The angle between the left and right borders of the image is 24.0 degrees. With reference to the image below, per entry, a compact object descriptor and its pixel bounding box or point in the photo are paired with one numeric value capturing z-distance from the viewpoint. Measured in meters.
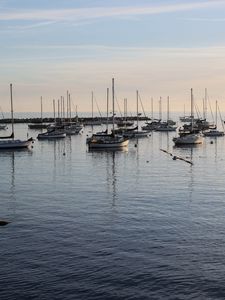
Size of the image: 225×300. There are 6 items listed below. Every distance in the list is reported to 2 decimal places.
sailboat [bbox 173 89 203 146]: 113.25
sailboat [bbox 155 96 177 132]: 177.12
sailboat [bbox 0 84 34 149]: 103.88
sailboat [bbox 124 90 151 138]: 141.23
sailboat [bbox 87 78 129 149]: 102.94
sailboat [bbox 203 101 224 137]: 147.50
